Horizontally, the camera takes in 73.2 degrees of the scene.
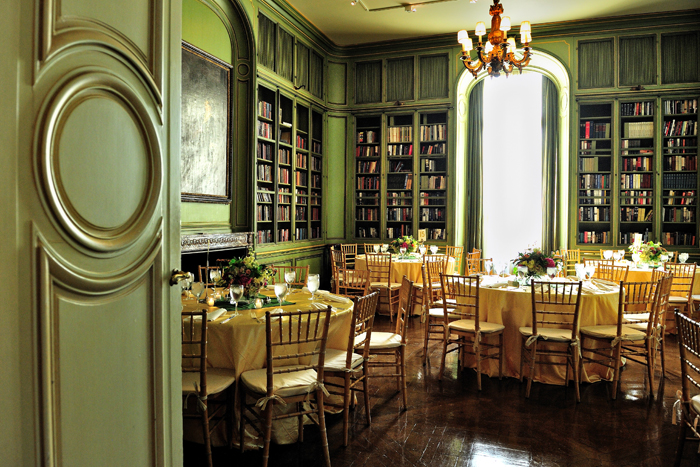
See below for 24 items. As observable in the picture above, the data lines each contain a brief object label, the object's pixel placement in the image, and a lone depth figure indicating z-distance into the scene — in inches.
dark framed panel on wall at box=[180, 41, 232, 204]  214.5
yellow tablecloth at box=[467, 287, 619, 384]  174.2
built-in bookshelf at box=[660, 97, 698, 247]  312.0
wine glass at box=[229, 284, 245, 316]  129.6
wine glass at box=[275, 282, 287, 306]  134.5
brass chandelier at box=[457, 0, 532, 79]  215.0
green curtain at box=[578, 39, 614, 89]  323.6
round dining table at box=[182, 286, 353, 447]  118.7
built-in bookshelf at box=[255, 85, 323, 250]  283.7
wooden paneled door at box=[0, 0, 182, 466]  36.6
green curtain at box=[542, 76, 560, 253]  355.9
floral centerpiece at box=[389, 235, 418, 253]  296.5
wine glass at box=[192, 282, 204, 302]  133.2
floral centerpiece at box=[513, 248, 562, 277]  183.6
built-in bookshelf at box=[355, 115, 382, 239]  369.7
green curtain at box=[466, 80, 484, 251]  374.9
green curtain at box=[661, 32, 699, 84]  309.9
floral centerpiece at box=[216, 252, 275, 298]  132.6
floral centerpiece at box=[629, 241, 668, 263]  252.4
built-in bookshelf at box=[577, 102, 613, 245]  329.7
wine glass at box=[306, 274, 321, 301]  140.8
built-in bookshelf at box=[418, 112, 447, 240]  356.5
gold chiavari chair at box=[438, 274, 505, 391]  171.8
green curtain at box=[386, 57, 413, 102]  361.4
